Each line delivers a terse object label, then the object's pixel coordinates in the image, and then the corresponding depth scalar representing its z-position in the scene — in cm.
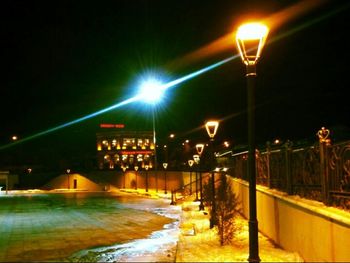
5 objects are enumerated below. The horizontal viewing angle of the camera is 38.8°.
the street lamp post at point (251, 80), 933
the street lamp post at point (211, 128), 1813
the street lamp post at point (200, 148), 2597
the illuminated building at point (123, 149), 10756
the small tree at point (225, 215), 1252
